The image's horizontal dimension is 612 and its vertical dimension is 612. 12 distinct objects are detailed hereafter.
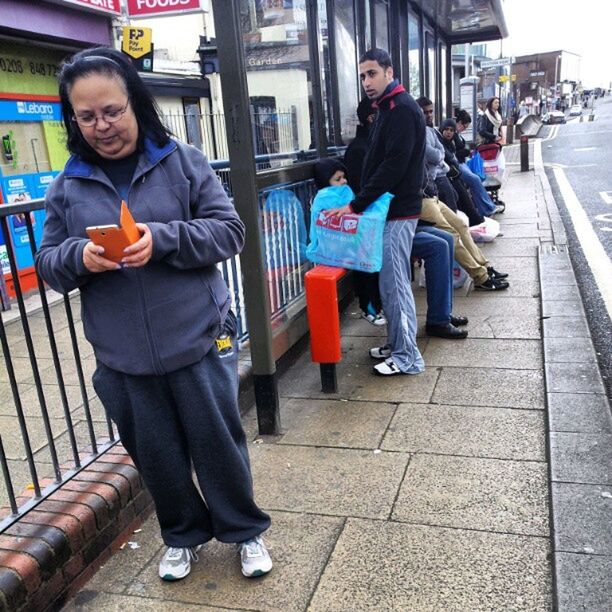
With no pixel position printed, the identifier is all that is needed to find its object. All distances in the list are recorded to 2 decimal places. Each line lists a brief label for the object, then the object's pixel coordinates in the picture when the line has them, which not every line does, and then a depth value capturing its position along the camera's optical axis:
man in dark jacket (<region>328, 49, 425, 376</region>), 3.74
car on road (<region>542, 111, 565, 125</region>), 55.38
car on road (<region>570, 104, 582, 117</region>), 72.50
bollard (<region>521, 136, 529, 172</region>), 17.05
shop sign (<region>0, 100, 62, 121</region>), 7.22
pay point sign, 7.46
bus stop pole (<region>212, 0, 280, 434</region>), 2.88
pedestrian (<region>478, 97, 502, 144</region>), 12.03
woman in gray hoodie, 1.89
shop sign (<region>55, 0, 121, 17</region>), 7.98
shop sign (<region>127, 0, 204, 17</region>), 8.01
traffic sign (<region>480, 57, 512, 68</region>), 25.39
